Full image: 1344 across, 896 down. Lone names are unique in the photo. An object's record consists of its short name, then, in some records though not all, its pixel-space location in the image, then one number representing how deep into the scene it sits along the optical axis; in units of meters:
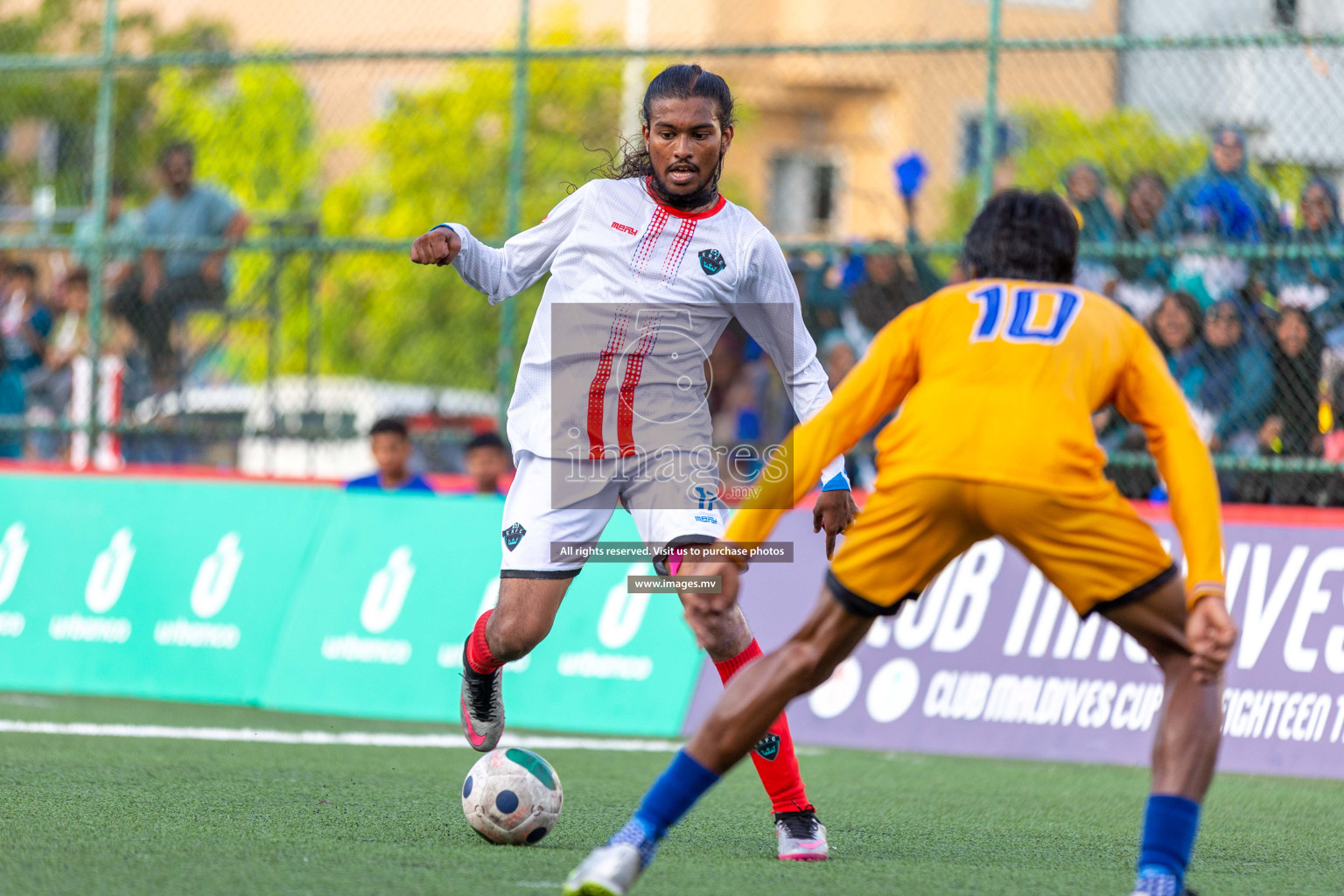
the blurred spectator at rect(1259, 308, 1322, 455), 18.08
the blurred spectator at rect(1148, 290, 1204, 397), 18.59
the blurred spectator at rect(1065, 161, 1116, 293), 19.30
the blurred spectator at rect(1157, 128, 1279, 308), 18.41
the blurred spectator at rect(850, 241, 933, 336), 20.19
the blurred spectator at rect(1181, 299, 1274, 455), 18.36
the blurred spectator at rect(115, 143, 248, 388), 23.56
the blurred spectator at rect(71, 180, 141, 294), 23.27
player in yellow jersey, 8.26
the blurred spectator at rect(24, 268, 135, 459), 24.87
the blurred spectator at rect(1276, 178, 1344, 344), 18.11
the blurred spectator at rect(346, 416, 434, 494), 20.45
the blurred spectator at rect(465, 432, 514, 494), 20.17
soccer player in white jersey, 10.89
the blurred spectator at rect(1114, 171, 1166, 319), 18.94
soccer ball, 10.59
